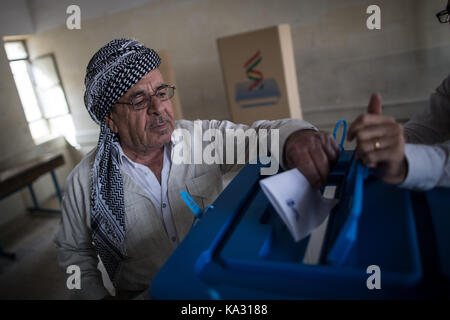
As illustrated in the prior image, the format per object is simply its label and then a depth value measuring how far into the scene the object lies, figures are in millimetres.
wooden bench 2969
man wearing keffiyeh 1118
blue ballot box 433
